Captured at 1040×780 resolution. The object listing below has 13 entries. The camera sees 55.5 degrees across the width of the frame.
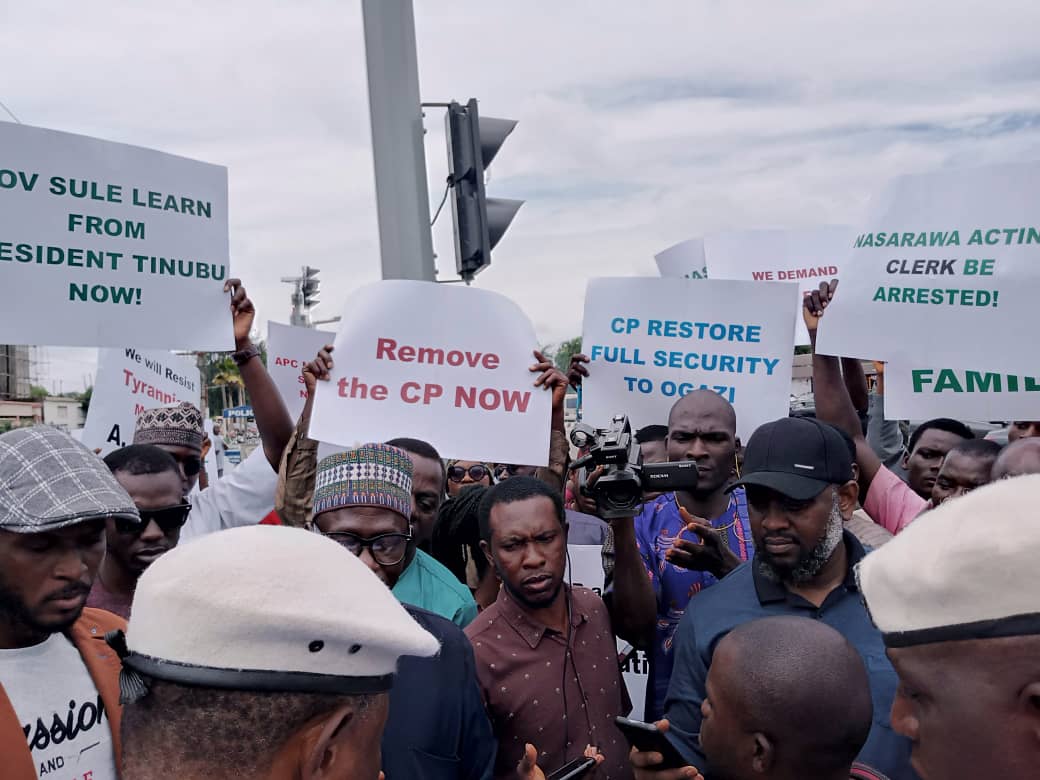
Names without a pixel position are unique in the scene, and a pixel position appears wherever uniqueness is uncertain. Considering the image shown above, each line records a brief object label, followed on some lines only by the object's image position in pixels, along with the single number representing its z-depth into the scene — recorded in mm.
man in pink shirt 4254
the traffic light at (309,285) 19781
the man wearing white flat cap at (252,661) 1371
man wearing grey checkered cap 2121
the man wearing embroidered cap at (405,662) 2551
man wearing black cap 2824
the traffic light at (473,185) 5578
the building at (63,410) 62853
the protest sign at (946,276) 4422
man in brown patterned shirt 3004
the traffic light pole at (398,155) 5191
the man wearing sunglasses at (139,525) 3221
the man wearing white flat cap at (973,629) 1397
